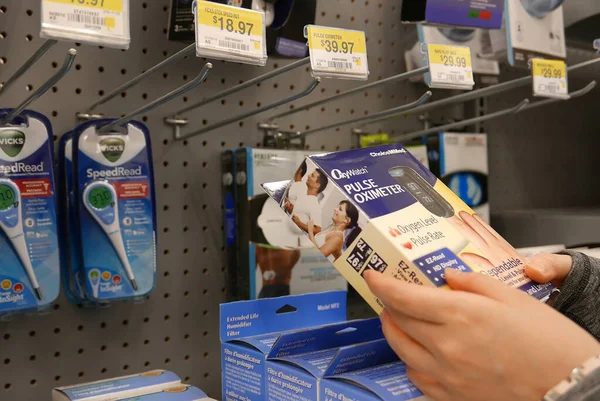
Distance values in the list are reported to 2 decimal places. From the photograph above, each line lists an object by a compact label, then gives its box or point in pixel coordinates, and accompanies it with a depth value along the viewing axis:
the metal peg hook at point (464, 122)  1.22
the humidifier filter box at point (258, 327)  0.85
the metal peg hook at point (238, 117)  0.92
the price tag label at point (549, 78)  1.10
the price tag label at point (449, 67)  0.95
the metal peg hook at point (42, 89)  0.70
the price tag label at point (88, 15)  0.62
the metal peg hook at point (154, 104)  0.82
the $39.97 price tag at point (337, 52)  0.82
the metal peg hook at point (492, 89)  1.09
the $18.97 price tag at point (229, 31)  0.72
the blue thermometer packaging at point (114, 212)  0.92
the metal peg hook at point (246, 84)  0.83
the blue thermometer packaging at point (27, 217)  0.85
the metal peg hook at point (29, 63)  0.67
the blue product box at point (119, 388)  0.84
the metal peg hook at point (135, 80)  0.73
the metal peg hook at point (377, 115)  1.02
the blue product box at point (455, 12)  1.16
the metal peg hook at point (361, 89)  0.95
